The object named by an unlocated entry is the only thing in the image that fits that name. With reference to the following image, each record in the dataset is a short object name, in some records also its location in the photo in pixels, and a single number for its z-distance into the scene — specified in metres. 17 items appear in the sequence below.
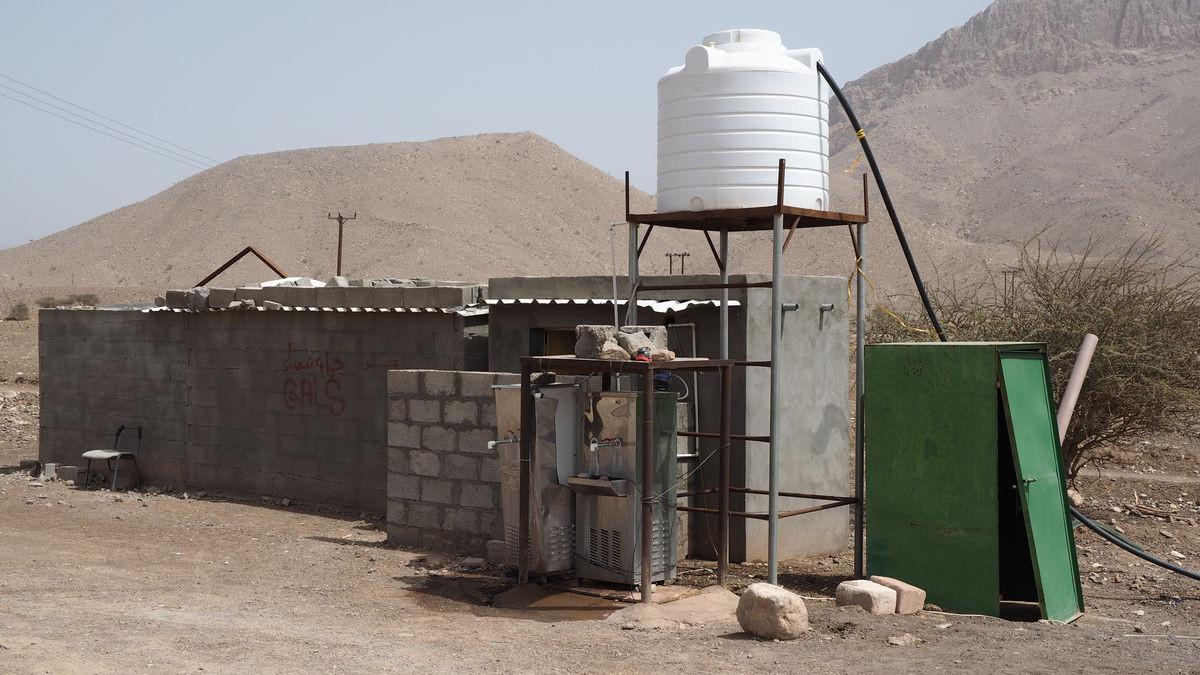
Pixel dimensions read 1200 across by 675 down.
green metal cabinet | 7.27
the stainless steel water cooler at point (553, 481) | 7.84
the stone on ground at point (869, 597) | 7.12
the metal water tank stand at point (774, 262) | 7.61
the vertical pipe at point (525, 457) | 7.84
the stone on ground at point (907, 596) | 7.20
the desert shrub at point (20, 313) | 37.00
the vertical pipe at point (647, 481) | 7.28
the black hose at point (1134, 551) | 7.90
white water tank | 7.73
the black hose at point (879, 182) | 7.96
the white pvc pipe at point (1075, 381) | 8.45
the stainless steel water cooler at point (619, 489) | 7.62
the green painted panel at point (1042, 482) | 7.17
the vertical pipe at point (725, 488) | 7.80
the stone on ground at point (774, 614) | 6.42
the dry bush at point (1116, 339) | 11.97
